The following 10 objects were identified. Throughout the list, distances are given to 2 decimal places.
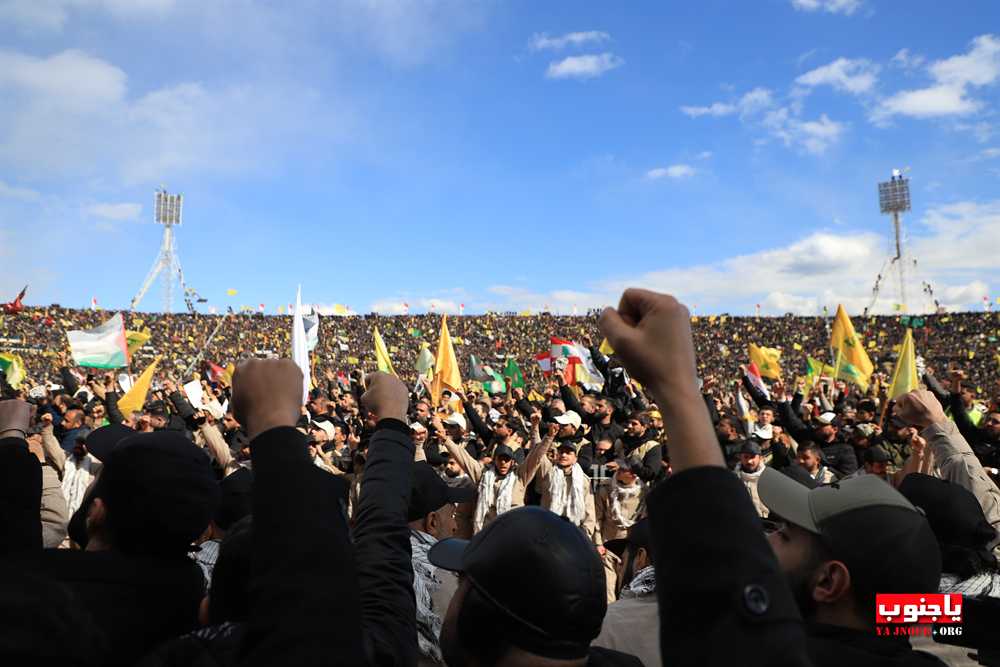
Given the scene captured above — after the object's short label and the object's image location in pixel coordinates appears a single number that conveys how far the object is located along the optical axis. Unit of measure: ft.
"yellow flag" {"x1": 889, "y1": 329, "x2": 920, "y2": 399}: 36.58
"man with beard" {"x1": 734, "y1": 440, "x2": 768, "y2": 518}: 20.61
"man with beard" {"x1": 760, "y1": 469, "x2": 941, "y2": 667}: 4.62
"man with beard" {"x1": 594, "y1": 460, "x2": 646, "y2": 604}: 22.86
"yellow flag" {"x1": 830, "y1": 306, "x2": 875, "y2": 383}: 49.83
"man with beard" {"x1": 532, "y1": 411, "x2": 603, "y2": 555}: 22.41
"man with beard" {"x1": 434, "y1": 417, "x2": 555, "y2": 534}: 22.40
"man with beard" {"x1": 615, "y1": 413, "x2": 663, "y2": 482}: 23.65
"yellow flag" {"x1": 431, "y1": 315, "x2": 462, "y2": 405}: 44.73
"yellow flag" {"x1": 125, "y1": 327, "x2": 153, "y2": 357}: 54.29
